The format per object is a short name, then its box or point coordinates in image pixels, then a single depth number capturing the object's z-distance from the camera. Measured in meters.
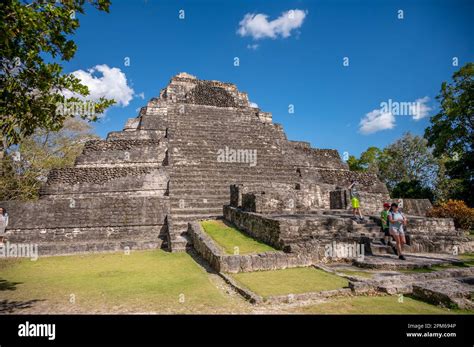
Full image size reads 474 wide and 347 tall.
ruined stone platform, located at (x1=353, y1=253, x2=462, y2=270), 6.23
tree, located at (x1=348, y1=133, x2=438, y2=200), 33.97
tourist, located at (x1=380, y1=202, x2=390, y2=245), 8.00
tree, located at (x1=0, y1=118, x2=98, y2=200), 13.21
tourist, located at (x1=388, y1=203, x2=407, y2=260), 7.27
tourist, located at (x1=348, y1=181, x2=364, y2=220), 9.66
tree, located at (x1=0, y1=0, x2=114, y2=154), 4.14
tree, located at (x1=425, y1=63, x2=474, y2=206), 19.45
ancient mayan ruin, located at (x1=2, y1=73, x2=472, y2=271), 8.09
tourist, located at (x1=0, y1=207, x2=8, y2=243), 8.65
